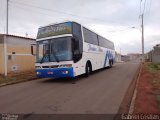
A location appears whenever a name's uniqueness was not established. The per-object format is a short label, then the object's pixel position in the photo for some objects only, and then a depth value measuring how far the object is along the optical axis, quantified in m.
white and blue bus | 7.32
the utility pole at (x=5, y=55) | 9.49
